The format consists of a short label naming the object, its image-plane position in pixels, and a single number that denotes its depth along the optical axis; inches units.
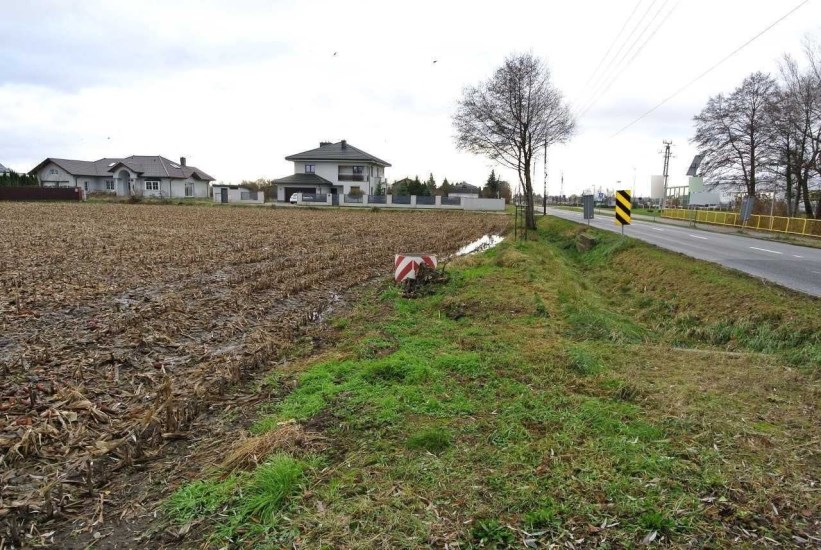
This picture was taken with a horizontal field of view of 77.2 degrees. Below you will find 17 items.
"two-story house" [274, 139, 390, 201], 2906.0
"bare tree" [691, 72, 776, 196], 1585.9
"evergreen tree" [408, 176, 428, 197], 2992.1
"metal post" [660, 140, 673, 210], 2888.8
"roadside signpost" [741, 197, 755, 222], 1250.6
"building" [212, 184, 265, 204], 2674.7
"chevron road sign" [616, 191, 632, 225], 795.4
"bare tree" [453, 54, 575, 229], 1280.8
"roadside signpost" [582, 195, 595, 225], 1133.7
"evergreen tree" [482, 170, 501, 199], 4094.5
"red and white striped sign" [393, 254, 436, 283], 461.1
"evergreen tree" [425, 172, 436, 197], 3869.3
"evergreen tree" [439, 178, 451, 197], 3945.6
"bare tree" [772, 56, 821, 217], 1328.7
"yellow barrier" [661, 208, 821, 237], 1071.0
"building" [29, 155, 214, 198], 3004.4
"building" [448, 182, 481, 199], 4447.3
